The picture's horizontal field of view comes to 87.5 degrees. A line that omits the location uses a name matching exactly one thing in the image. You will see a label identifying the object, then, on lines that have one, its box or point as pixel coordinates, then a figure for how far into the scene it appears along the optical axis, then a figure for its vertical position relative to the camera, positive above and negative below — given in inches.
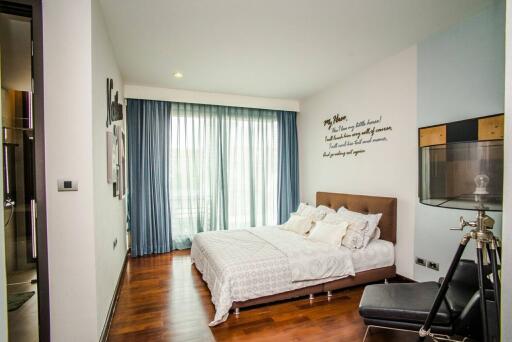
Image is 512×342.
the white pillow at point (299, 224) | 143.6 -32.1
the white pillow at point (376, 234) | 127.4 -32.8
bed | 98.5 -39.8
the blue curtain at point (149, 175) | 166.2 -4.2
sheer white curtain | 179.3 -0.7
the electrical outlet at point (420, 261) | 110.6 -40.5
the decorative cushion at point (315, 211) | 149.6 -26.4
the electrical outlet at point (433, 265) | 105.2 -40.1
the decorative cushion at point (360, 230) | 119.1 -29.4
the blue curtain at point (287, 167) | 202.8 -0.4
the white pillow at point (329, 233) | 121.6 -31.5
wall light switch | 69.7 -4.1
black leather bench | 70.1 -40.8
